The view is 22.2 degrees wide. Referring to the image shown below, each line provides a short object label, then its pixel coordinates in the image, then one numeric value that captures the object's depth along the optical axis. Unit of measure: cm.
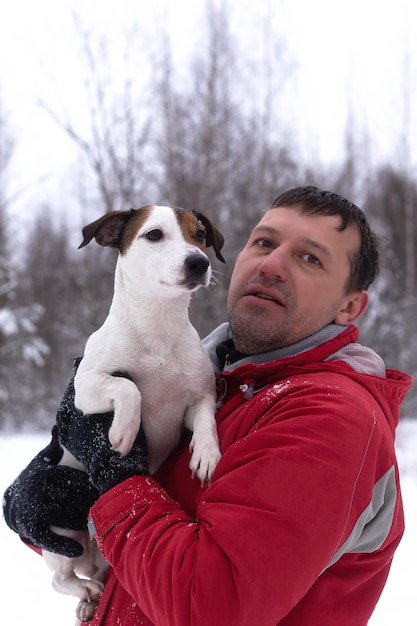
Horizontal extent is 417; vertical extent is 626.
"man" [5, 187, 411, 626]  91
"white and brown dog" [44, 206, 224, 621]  115
